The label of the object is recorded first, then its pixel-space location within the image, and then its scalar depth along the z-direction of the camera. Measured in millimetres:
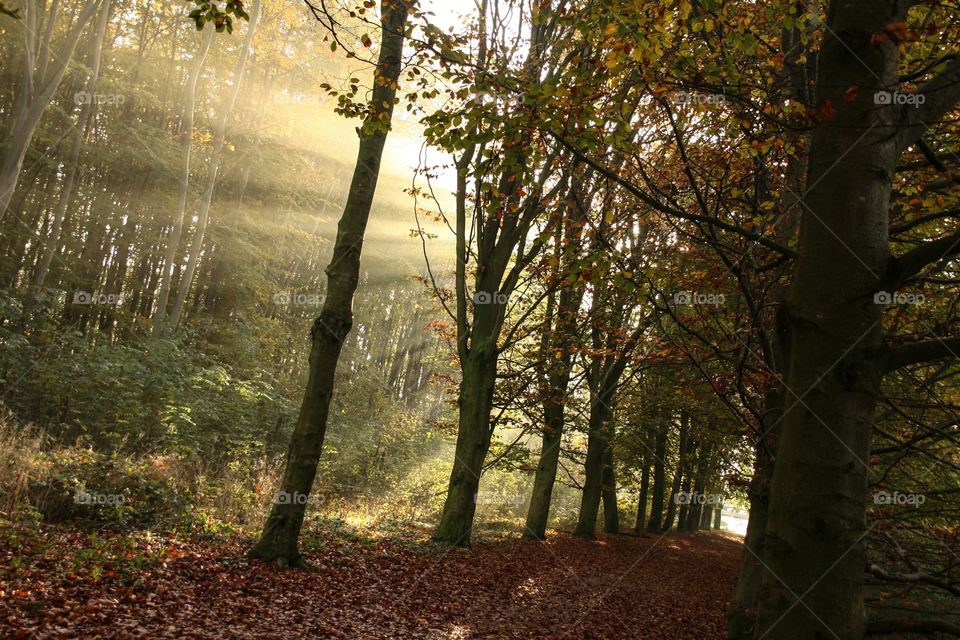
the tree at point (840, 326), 2400
